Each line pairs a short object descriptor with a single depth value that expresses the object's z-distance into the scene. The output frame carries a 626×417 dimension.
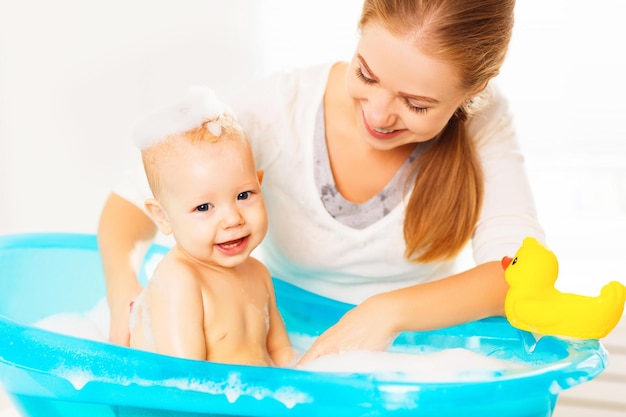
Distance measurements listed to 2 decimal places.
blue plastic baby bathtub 1.35
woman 1.62
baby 1.52
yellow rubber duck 1.49
